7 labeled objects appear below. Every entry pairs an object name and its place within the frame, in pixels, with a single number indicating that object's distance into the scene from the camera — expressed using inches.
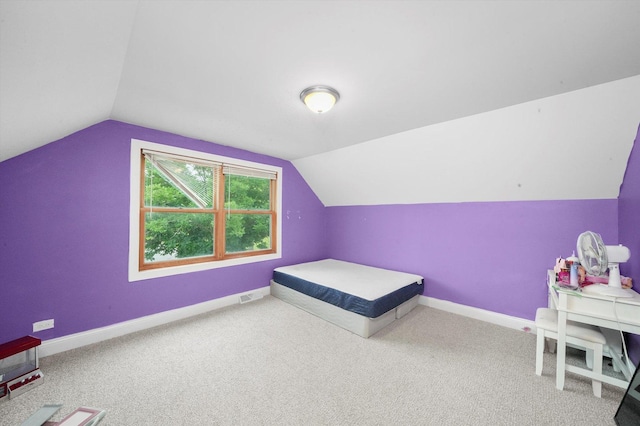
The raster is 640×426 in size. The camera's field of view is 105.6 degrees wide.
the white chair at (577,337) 69.1
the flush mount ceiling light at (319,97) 76.4
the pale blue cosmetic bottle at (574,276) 74.1
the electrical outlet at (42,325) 86.6
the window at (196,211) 112.3
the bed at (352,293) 105.5
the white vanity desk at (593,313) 63.4
